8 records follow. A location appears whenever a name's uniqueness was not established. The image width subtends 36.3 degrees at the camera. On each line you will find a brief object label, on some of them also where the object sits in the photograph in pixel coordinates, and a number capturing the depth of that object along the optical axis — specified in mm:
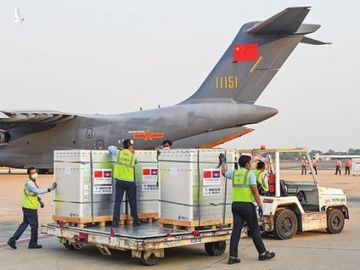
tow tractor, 11258
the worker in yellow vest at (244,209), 9002
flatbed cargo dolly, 8656
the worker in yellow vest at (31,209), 10609
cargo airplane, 25031
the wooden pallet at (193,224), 9270
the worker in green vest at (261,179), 11023
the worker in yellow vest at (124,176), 10133
